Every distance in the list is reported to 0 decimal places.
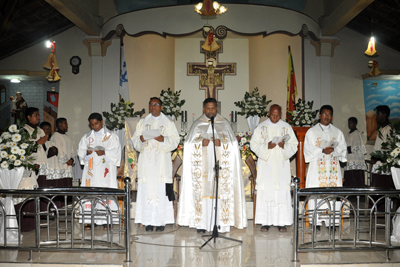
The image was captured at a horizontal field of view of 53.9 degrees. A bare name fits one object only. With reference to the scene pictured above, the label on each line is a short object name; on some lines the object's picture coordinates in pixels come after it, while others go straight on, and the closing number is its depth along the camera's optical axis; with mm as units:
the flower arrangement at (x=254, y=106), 9039
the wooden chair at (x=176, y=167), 7582
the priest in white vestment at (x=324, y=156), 6777
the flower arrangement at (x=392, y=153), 6020
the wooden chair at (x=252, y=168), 7551
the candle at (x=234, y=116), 9055
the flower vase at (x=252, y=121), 9031
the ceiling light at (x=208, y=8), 8194
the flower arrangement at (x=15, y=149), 6086
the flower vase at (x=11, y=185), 6008
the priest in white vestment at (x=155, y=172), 6680
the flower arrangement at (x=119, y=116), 8734
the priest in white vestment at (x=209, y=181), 6426
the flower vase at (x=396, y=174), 6090
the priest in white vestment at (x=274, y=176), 6707
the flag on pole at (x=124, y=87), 9997
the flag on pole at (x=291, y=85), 9766
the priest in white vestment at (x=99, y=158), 6836
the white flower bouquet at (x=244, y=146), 7930
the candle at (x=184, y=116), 8812
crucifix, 12195
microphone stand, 5561
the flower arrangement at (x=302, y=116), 8359
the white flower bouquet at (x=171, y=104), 8680
